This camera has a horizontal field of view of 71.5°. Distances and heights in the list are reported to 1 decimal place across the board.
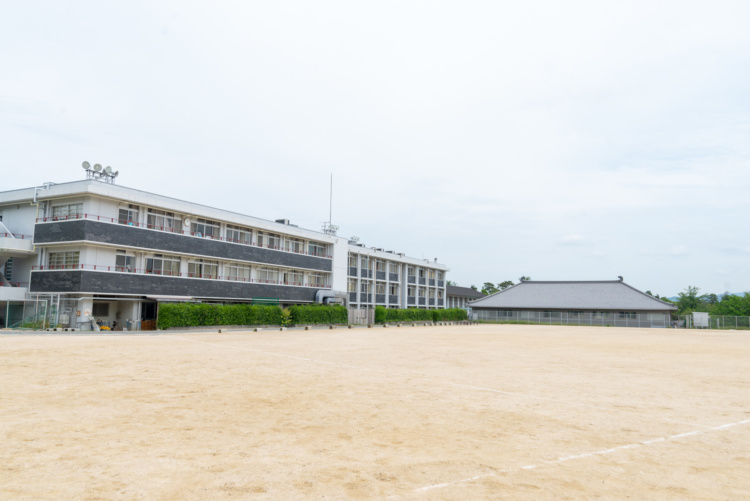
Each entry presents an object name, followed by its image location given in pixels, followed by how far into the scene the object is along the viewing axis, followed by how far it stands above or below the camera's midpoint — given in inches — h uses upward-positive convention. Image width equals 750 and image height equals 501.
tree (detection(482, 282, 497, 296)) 5203.7 +189.2
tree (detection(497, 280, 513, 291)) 5064.0 +225.1
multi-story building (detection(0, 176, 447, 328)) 1621.6 +168.1
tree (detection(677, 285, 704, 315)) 4916.3 +90.7
